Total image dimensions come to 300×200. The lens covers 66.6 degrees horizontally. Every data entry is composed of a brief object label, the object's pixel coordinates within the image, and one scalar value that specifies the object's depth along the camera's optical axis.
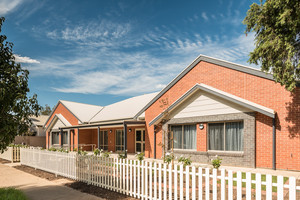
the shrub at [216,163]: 9.85
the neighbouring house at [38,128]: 37.89
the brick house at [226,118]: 11.25
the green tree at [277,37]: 9.63
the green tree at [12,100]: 6.40
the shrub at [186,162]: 10.67
